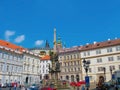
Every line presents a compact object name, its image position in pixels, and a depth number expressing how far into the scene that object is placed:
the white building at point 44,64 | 50.58
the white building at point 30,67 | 32.42
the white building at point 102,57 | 29.92
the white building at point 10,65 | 27.76
